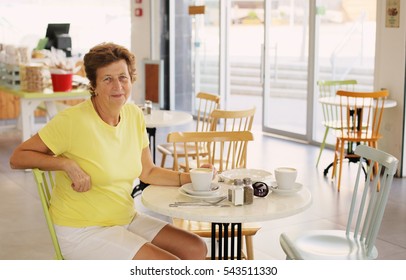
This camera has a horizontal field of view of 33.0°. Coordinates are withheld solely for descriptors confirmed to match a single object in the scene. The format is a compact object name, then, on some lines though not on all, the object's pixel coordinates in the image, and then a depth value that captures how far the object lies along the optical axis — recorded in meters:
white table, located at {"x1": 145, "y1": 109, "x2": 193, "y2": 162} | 5.18
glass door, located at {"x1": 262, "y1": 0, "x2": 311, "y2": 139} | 8.28
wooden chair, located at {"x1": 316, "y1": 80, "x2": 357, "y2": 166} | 6.49
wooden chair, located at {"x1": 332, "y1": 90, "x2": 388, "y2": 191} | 5.95
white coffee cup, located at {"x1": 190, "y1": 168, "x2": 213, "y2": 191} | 2.93
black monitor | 8.55
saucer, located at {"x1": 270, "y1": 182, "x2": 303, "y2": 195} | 2.97
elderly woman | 2.86
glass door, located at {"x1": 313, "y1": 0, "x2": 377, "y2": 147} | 7.37
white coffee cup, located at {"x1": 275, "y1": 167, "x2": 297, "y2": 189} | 2.98
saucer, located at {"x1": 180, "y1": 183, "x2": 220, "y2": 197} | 2.92
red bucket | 6.88
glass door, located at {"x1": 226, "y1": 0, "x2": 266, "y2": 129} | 9.58
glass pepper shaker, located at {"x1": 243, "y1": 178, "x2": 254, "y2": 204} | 2.82
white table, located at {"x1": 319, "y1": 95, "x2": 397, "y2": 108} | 6.24
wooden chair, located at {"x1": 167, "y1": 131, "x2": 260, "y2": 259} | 3.43
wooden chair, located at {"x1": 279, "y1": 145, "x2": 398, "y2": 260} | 3.03
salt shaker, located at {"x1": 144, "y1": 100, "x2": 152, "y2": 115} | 5.59
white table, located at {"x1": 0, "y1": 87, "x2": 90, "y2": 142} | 6.78
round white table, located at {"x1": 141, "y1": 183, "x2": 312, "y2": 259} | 2.68
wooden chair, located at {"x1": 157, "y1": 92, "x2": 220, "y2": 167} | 5.58
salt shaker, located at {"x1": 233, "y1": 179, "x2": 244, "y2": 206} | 2.80
